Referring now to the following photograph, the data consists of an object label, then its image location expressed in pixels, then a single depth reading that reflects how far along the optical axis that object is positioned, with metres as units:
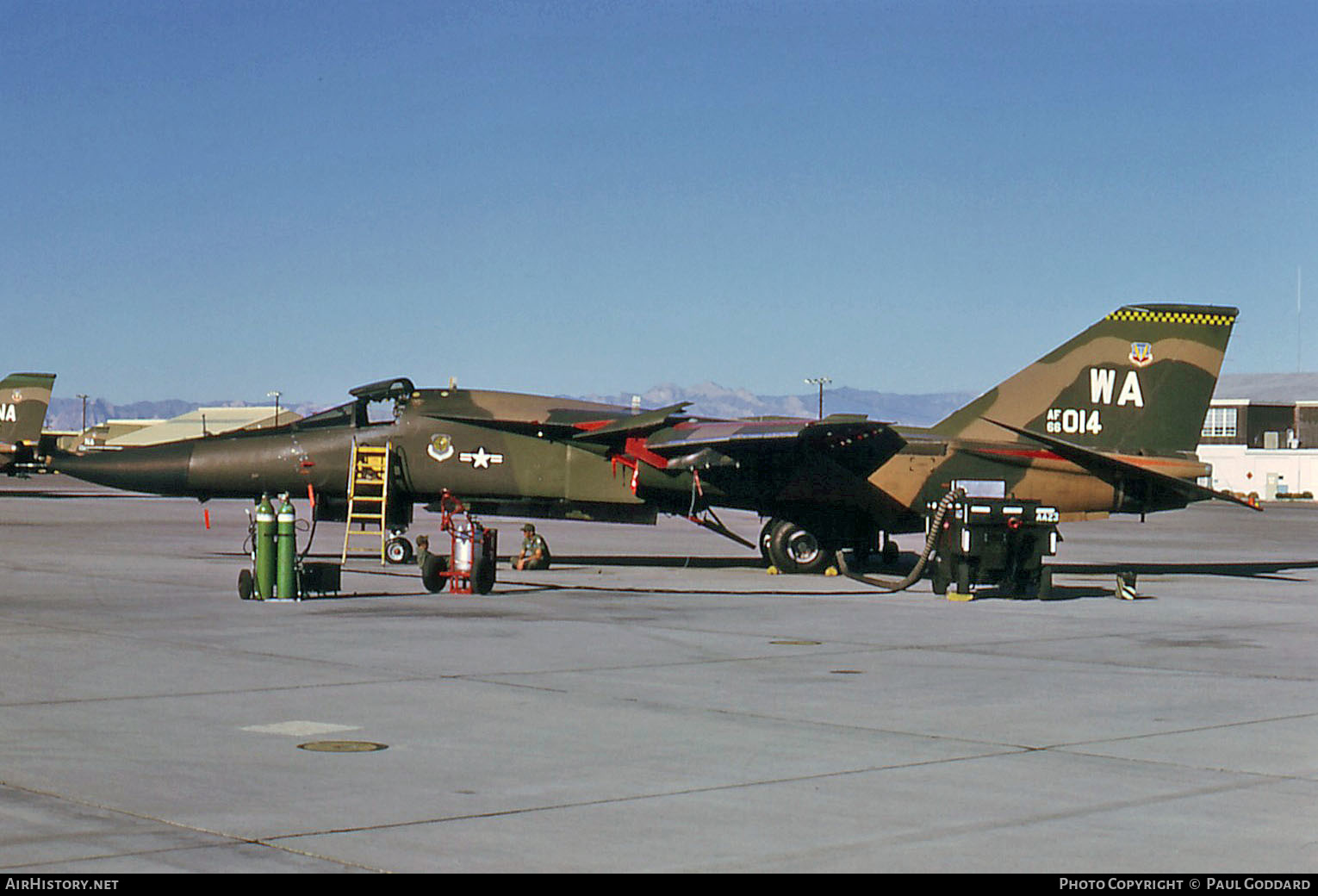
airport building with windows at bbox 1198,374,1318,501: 104.94
